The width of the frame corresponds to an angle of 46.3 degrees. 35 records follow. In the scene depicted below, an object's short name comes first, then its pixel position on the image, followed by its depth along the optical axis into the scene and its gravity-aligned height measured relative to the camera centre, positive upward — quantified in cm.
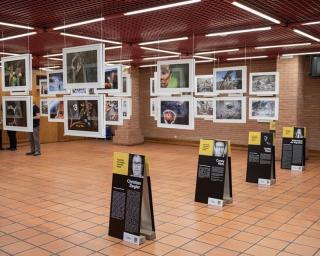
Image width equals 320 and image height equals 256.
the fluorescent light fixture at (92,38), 790 +151
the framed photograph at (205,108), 1148 -1
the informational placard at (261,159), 841 -115
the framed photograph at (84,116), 547 -14
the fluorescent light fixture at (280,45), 946 +162
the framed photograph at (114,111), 898 -10
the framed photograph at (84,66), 536 +60
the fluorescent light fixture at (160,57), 1160 +161
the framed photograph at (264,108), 1012 +0
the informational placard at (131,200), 490 -125
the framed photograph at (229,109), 885 -3
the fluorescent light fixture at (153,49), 996 +157
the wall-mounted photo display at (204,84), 1088 +69
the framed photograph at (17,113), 627 -12
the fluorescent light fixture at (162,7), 530 +150
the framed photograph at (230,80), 868 +67
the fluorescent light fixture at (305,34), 765 +159
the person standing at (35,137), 1225 -104
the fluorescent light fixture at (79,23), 646 +149
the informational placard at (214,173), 669 -119
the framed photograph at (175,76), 695 +59
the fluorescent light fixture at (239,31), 732 +154
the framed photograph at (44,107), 1129 -2
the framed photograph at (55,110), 902 -9
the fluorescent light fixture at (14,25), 670 +149
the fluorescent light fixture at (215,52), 1048 +161
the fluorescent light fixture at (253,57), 1247 +172
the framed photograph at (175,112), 698 -9
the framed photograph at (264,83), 984 +67
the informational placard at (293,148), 1004 -106
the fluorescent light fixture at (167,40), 828 +154
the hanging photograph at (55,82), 908 +59
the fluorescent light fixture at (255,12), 544 +152
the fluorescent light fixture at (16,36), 779 +152
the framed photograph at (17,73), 608 +56
